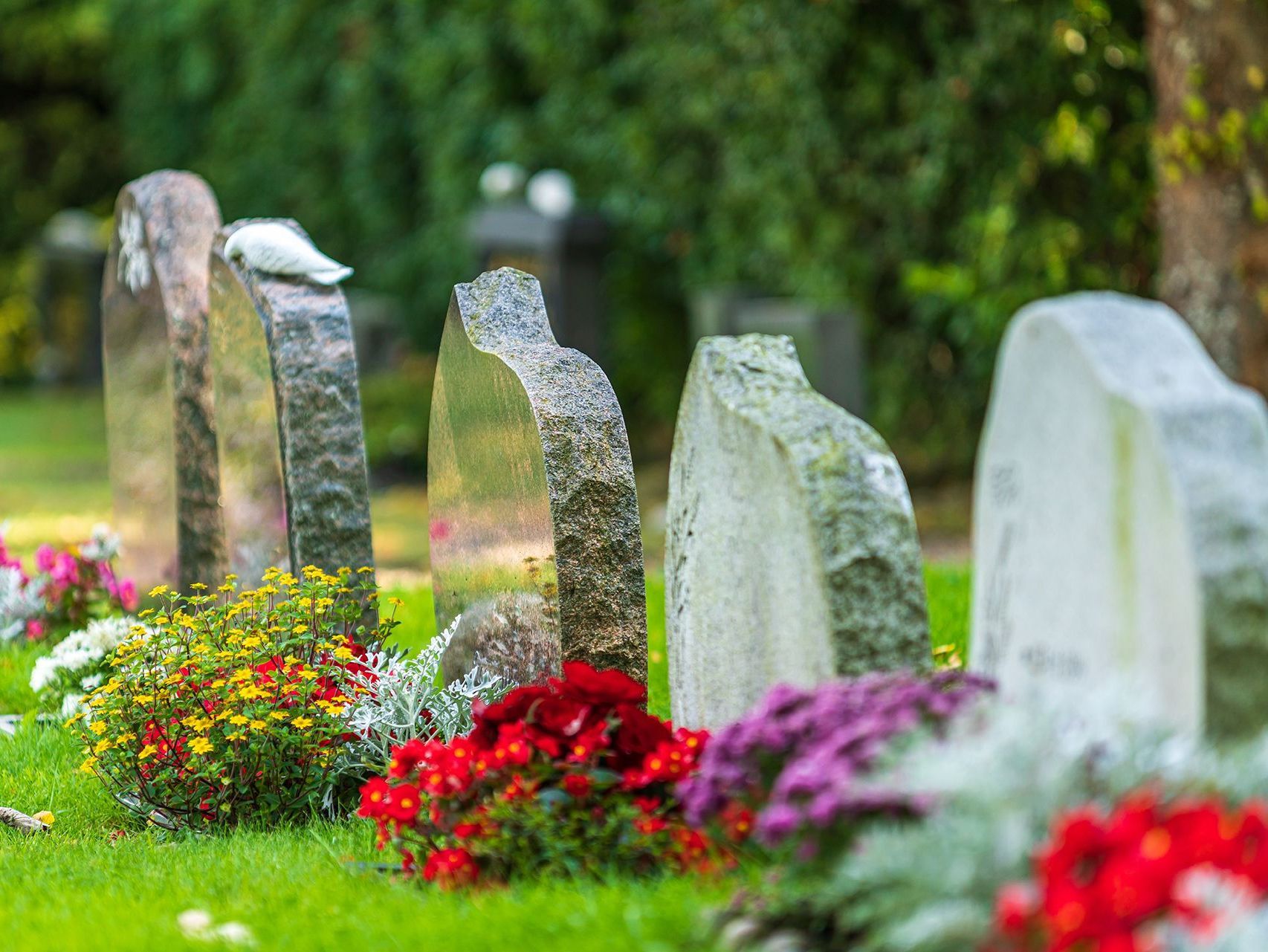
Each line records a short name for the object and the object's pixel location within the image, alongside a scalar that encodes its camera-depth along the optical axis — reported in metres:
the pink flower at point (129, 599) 13.27
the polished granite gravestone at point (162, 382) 12.14
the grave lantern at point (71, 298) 44.28
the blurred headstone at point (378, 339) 38.53
